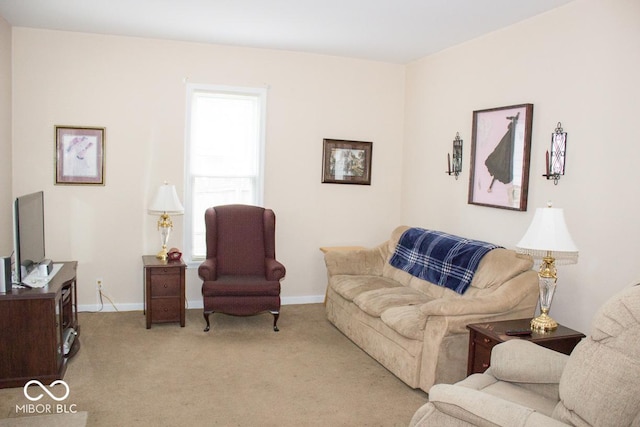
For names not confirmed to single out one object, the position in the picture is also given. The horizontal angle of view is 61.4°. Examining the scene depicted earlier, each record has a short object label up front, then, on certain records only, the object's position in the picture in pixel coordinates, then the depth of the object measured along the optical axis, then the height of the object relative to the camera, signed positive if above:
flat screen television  3.55 -0.48
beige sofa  3.46 -0.96
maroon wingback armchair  4.69 -0.85
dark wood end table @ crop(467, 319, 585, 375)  3.12 -0.93
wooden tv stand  3.40 -1.08
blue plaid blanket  4.10 -0.65
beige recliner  1.84 -0.75
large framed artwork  4.10 +0.19
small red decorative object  4.88 -0.76
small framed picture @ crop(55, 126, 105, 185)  5.01 +0.12
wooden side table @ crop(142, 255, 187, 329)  4.74 -1.07
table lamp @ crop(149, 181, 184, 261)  4.93 -0.33
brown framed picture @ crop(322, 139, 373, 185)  5.77 +0.15
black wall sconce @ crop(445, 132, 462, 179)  4.95 +0.19
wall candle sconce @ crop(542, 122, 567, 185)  3.75 +0.19
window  5.39 +0.20
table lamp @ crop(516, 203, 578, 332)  3.06 -0.38
